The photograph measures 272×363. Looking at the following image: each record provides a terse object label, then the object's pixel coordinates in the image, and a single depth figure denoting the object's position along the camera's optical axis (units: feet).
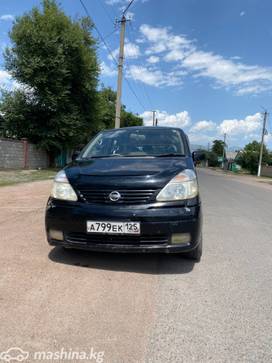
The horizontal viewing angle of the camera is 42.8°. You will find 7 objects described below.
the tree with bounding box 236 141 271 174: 218.18
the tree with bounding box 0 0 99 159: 68.74
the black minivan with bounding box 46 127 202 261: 11.69
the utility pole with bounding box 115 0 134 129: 62.80
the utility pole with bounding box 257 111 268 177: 166.56
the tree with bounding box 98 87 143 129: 85.15
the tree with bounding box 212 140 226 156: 394.01
